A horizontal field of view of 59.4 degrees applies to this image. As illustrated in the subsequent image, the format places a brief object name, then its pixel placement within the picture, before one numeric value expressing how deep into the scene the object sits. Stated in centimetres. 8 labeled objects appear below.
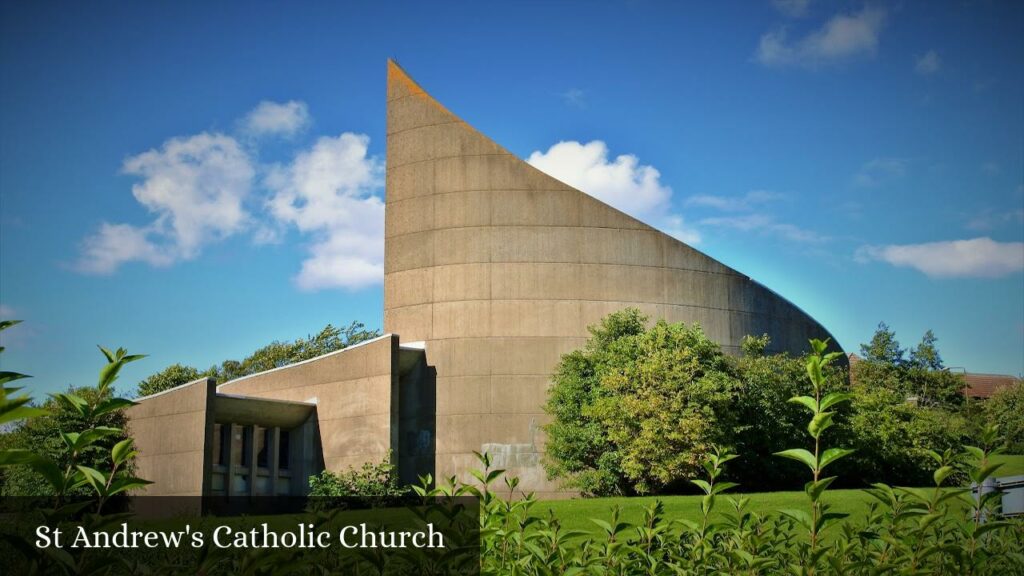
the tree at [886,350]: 7006
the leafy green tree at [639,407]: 3072
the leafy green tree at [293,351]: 6569
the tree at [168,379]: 6369
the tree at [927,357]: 6938
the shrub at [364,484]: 3188
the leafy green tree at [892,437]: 3747
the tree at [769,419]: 3466
